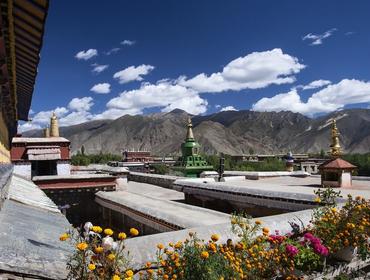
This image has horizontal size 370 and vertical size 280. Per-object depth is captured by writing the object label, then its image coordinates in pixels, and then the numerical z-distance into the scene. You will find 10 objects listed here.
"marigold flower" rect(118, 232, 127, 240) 2.82
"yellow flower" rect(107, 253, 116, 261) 2.73
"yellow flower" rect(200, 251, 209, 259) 3.26
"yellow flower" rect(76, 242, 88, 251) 2.48
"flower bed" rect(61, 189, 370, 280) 2.85
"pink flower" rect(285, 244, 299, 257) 4.35
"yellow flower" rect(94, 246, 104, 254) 2.69
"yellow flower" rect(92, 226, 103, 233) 2.85
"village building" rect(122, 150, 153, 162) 72.94
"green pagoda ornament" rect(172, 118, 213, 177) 38.62
